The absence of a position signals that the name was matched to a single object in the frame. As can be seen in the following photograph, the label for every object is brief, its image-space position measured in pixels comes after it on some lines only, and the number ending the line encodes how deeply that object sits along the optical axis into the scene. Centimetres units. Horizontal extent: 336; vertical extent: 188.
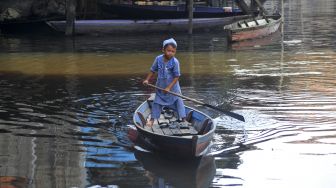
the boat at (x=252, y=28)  2598
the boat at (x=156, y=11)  3300
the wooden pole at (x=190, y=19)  2919
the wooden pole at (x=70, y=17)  3031
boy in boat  852
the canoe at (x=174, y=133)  732
